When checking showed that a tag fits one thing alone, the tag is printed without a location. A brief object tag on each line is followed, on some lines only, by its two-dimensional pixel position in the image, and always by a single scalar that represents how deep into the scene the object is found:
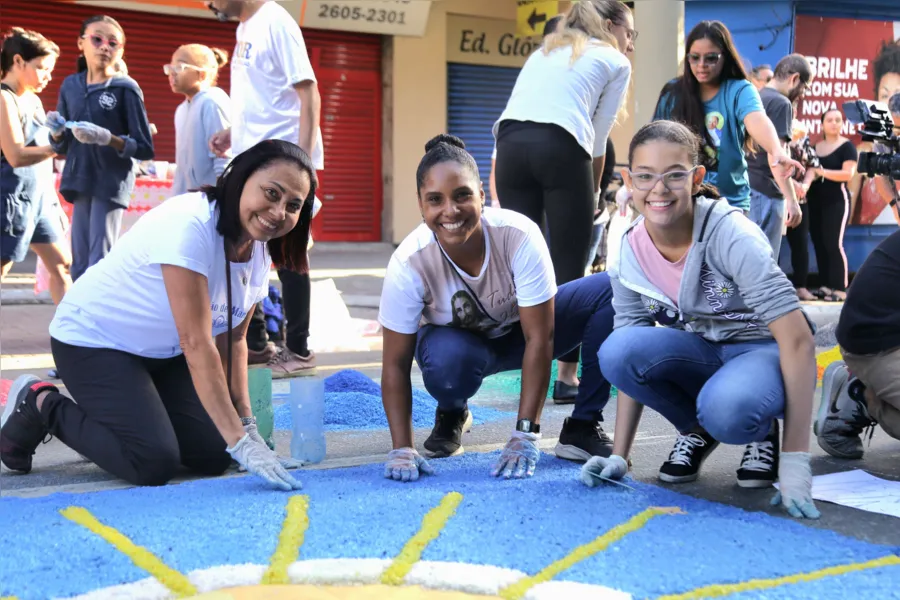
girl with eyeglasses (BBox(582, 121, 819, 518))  2.60
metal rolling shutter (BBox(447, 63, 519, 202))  13.09
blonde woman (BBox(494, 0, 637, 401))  3.94
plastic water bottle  3.22
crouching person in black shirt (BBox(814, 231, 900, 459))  3.03
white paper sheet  2.68
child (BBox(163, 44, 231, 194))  5.05
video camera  3.78
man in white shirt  4.44
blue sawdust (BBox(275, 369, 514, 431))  3.85
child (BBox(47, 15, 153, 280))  4.82
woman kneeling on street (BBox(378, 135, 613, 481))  2.92
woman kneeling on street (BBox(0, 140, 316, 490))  2.79
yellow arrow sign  12.52
